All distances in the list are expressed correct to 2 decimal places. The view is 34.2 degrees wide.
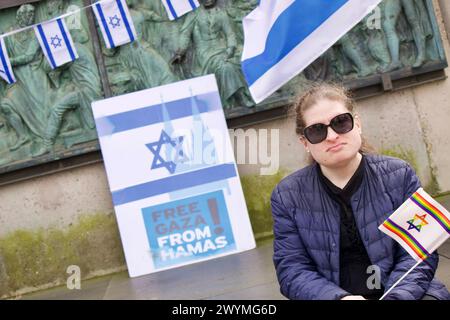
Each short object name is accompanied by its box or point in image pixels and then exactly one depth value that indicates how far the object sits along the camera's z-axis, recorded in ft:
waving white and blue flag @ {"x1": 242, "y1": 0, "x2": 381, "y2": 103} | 19.33
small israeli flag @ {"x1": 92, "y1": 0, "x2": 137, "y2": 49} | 22.58
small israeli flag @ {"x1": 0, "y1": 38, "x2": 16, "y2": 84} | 22.48
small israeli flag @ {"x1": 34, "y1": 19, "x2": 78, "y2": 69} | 22.52
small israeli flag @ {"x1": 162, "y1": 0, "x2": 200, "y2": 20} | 22.63
